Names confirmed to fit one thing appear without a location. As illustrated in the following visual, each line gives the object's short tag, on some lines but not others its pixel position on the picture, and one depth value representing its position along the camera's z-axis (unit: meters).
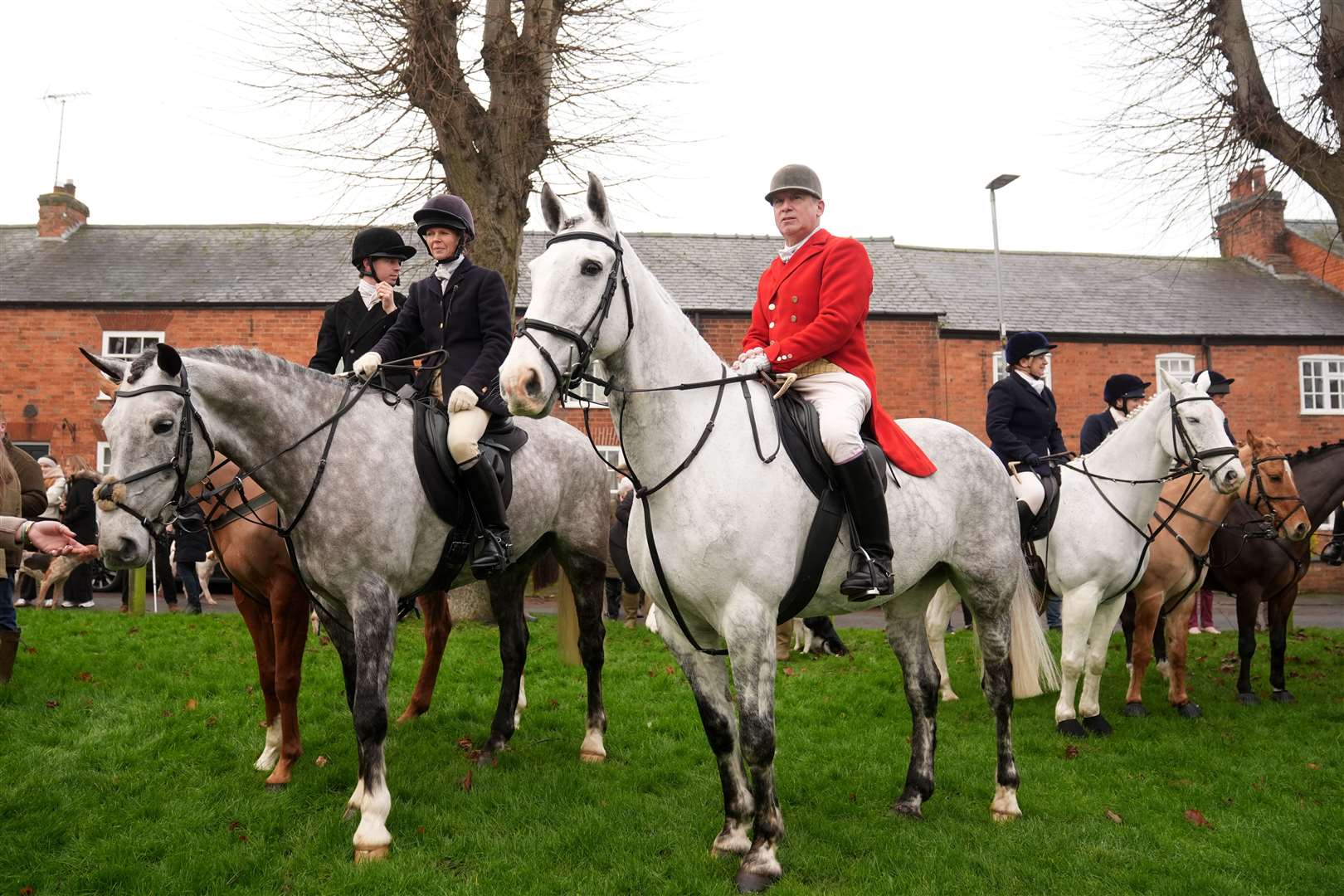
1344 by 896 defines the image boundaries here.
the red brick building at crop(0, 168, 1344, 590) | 24.81
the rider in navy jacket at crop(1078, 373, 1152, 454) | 10.48
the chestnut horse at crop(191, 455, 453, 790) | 5.57
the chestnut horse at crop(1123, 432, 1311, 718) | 8.12
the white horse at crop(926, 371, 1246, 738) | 7.44
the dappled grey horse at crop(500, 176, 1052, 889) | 3.91
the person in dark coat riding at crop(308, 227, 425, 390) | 6.34
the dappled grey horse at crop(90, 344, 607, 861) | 4.27
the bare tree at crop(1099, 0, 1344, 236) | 9.54
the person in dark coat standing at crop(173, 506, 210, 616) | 13.23
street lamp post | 22.08
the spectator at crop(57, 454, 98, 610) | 13.00
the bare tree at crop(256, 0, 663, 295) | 10.97
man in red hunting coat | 4.48
